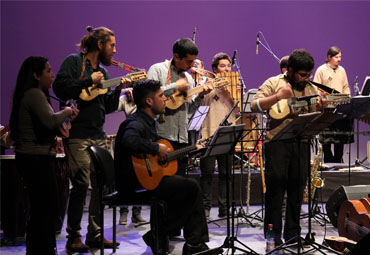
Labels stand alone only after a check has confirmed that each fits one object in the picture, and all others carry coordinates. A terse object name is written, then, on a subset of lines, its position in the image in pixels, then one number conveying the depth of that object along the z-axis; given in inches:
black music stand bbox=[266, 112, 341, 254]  148.4
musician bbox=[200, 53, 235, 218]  241.0
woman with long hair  143.3
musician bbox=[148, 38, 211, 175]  190.9
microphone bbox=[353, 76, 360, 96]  349.7
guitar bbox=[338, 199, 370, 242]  165.9
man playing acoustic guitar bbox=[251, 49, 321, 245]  179.3
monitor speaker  197.6
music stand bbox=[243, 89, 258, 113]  240.5
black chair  151.4
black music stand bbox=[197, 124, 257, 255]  148.9
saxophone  251.4
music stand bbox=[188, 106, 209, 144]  217.0
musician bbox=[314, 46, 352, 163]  329.4
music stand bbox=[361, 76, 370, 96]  230.8
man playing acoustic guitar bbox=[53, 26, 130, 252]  172.6
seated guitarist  152.1
